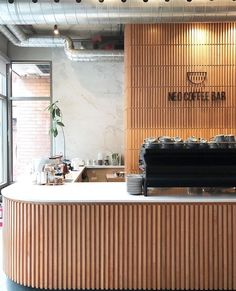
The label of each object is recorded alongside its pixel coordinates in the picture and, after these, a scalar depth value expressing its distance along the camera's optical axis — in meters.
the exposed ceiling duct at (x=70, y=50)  8.30
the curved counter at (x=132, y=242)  3.68
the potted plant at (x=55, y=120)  8.83
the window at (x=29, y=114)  9.55
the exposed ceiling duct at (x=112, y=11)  5.23
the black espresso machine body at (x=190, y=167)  3.79
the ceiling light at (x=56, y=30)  8.20
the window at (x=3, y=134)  9.27
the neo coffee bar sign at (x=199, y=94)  6.88
